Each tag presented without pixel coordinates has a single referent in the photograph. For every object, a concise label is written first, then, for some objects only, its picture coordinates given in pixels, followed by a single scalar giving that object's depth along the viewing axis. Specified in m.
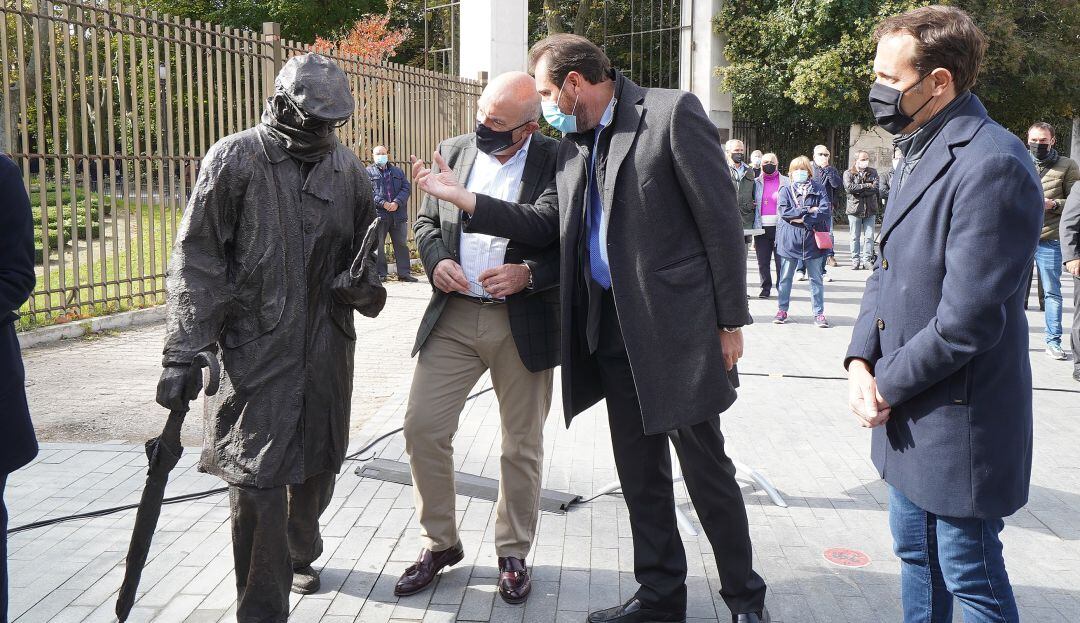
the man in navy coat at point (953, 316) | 2.41
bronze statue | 3.13
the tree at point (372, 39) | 26.09
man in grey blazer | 3.75
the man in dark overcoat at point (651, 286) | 3.22
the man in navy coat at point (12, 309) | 2.79
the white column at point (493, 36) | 17.94
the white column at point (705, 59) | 27.45
